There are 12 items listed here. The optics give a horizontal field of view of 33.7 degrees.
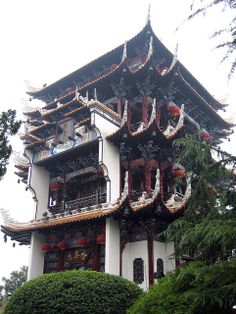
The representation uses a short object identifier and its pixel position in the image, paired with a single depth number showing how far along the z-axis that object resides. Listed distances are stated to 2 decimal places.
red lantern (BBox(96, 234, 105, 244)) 16.23
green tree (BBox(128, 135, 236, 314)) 5.63
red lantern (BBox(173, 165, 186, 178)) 18.84
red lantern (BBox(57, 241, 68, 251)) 17.92
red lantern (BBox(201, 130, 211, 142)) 21.66
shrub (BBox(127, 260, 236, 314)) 5.63
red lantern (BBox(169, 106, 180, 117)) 21.13
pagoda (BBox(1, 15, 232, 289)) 16.04
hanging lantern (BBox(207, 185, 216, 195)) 7.79
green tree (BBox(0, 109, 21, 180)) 11.49
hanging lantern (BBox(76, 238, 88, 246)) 17.17
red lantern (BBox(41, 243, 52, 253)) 18.73
